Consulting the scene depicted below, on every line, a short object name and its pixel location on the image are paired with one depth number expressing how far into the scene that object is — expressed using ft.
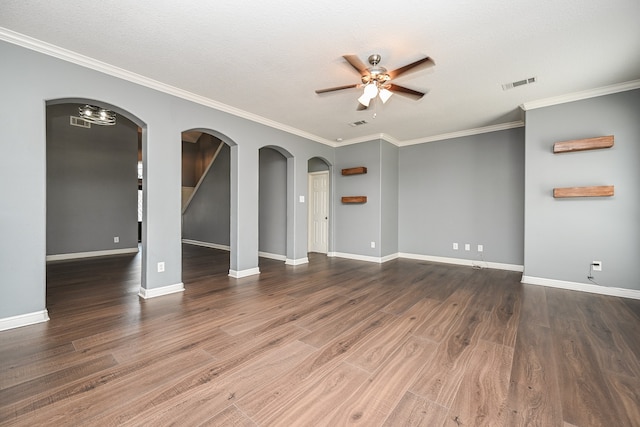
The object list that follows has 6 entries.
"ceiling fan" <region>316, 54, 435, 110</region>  8.31
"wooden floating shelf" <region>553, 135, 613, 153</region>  11.71
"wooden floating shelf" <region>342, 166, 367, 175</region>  19.49
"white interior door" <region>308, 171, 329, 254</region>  22.73
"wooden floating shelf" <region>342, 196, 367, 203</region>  19.56
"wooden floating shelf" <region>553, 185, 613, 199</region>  11.69
